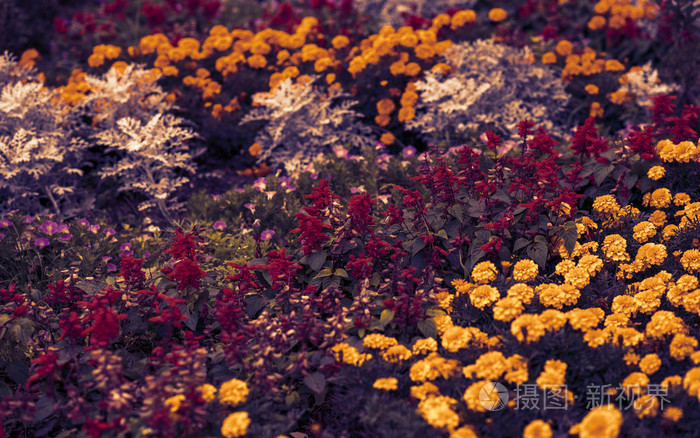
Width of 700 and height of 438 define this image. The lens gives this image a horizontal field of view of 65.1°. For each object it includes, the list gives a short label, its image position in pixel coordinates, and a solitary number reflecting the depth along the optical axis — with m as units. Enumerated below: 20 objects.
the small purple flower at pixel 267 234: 3.79
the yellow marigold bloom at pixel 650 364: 2.34
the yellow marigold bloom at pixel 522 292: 2.68
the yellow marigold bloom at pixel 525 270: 2.92
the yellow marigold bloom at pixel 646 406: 2.24
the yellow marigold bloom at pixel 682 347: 2.37
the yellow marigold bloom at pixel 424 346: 2.59
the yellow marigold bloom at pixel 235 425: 2.17
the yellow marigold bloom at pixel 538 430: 2.05
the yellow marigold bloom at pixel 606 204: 3.37
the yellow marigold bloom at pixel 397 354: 2.54
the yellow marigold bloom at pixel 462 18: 6.45
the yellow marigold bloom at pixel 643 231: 3.16
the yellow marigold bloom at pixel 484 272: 2.88
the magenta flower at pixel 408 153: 4.88
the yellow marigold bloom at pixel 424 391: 2.36
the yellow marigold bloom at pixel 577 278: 2.85
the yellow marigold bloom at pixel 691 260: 2.88
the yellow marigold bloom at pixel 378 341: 2.60
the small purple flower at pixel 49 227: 4.02
